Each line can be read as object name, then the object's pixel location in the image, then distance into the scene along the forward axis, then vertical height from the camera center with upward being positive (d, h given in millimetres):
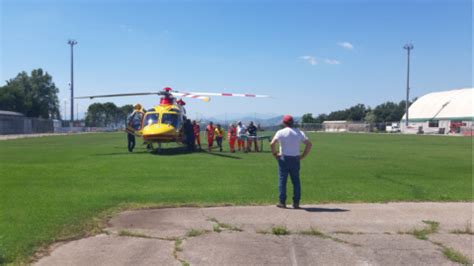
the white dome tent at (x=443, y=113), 80875 +2239
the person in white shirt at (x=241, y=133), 24094 -695
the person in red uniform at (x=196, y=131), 24573 -623
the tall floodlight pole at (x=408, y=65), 88688 +11004
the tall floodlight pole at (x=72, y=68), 84062 +8888
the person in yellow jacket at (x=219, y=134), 25484 -781
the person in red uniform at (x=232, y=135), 24219 -790
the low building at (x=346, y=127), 105181 -1118
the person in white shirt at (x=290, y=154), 8859 -629
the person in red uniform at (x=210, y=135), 24172 -799
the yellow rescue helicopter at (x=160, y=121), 21328 -92
